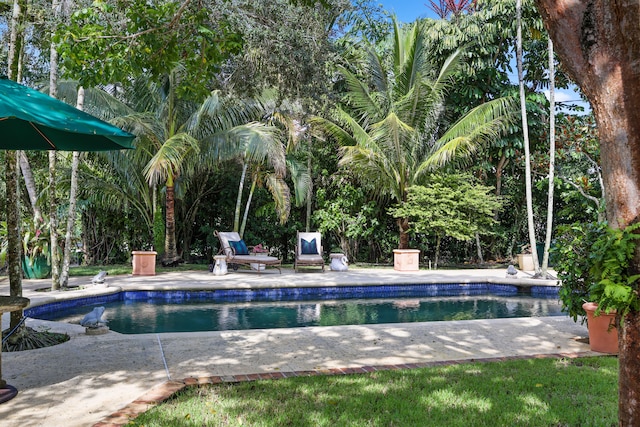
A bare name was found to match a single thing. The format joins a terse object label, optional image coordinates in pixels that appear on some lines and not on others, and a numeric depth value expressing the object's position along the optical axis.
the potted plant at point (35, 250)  9.89
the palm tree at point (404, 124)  13.21
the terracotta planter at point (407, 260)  13.26
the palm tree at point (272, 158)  12.13
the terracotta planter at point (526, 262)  13.69
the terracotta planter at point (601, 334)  4.75
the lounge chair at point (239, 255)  11.96
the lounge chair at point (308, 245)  12.95
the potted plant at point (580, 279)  4.61
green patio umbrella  3.33
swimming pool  7.52
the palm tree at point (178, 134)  11.42
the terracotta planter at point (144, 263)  11.38
